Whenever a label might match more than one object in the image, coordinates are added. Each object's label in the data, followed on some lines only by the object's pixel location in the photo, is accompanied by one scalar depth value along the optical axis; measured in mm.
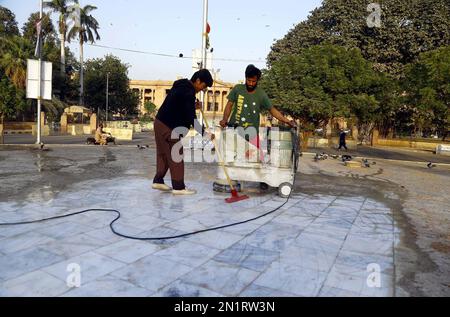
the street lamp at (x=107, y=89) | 43725
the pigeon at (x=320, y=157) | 14922
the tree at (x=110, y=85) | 47219
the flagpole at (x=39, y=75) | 13672
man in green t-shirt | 6281
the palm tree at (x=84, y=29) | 43531
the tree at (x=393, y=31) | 31797
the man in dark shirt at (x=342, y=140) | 24672
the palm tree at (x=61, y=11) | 41688
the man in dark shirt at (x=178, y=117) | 5492
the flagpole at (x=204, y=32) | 15760
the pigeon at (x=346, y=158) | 13992
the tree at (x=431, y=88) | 24450
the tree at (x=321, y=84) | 19047
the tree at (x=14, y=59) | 30875
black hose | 3518
